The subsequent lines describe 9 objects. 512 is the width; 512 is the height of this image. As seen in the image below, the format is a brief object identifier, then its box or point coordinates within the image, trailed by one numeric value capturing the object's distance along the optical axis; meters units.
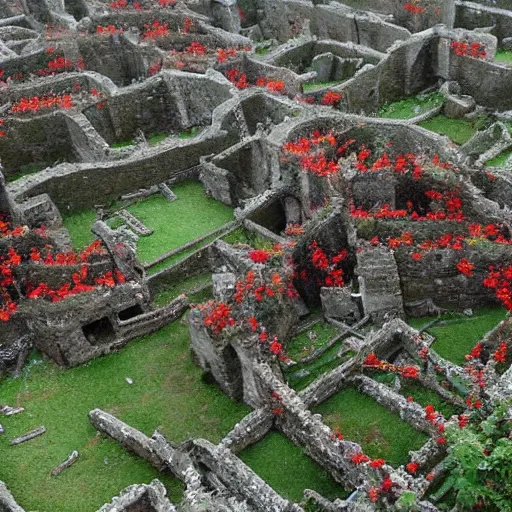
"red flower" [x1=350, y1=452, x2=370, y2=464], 12.00
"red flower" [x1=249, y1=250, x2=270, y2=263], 16.23
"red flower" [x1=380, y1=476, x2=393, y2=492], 11.42
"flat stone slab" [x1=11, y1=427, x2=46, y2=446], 14.82
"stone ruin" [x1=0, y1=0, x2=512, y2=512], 13.74
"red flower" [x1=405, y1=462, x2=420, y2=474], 11.98
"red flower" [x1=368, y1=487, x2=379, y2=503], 11.16
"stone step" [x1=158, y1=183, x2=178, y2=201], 21.34
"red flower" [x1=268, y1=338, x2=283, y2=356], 14.33
